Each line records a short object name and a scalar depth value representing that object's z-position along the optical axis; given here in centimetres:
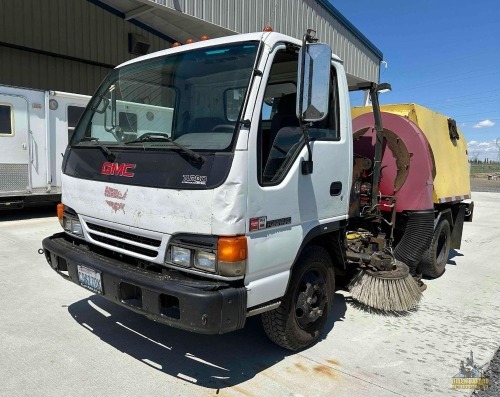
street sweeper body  255
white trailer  809
